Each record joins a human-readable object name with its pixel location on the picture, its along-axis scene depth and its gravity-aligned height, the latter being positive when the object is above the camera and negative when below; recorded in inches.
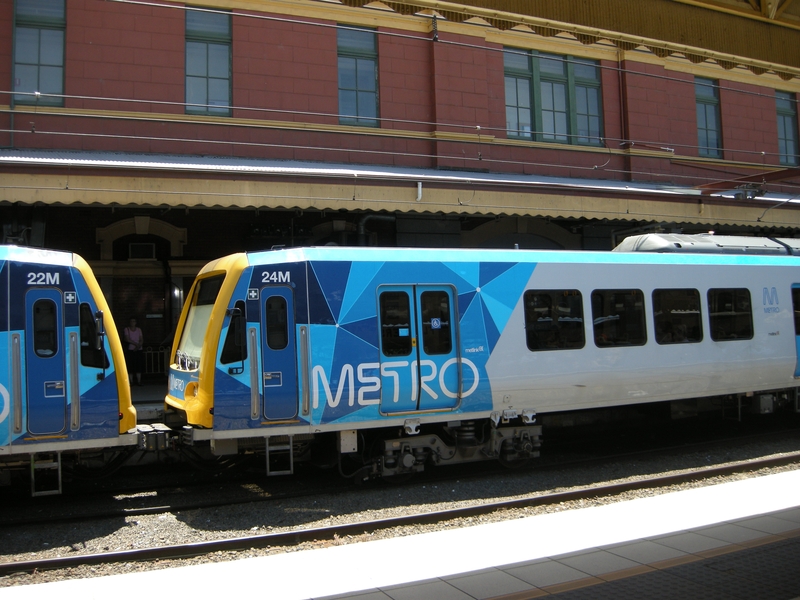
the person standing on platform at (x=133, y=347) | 542.0 +2.7
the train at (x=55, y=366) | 277.7 -6.1
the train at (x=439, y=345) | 312.2 -2.1
